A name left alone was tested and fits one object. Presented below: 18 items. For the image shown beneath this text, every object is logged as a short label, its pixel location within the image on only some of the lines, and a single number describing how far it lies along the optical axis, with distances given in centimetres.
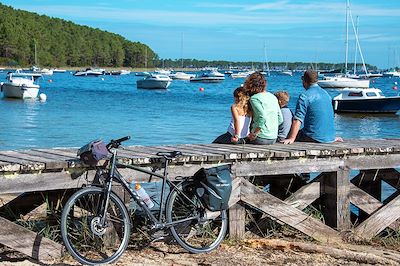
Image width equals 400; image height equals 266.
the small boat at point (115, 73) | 17745
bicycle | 605
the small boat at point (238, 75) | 14102
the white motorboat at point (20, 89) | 5153
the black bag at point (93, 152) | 607
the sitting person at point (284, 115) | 867
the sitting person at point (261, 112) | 789
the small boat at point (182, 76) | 11888
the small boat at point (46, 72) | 14325
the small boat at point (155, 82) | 8306
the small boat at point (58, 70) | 18522
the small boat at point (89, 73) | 15662
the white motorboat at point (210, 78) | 10788
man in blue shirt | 824
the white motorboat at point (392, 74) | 14138
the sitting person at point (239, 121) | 796
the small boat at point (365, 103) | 4103
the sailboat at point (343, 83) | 5756
